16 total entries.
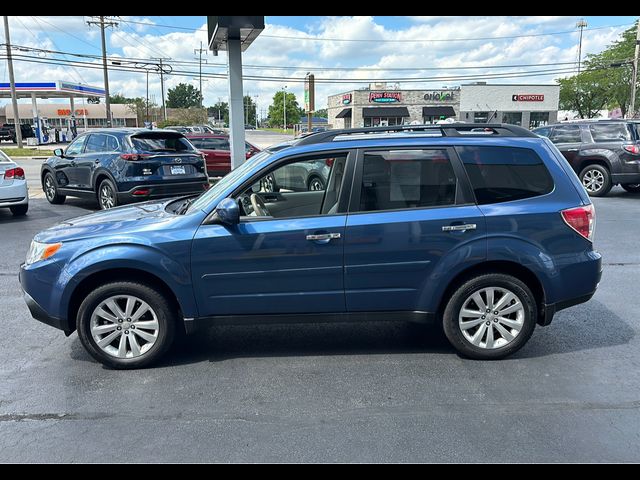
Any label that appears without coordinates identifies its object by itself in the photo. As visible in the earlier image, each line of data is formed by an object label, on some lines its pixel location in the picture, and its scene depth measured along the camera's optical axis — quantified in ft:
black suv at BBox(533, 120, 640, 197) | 42.29
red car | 57.82
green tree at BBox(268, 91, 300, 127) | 401.08
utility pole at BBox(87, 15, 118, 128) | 127.24
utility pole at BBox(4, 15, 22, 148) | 115.72
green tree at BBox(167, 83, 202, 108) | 481.87
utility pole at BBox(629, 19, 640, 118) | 108.88
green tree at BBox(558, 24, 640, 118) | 160.66
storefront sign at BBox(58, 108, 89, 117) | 248.11
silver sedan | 33.99
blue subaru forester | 13.19
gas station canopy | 167.43
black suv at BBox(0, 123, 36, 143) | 172.06
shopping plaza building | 172.86
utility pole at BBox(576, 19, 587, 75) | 245.24
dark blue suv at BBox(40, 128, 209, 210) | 34.40
